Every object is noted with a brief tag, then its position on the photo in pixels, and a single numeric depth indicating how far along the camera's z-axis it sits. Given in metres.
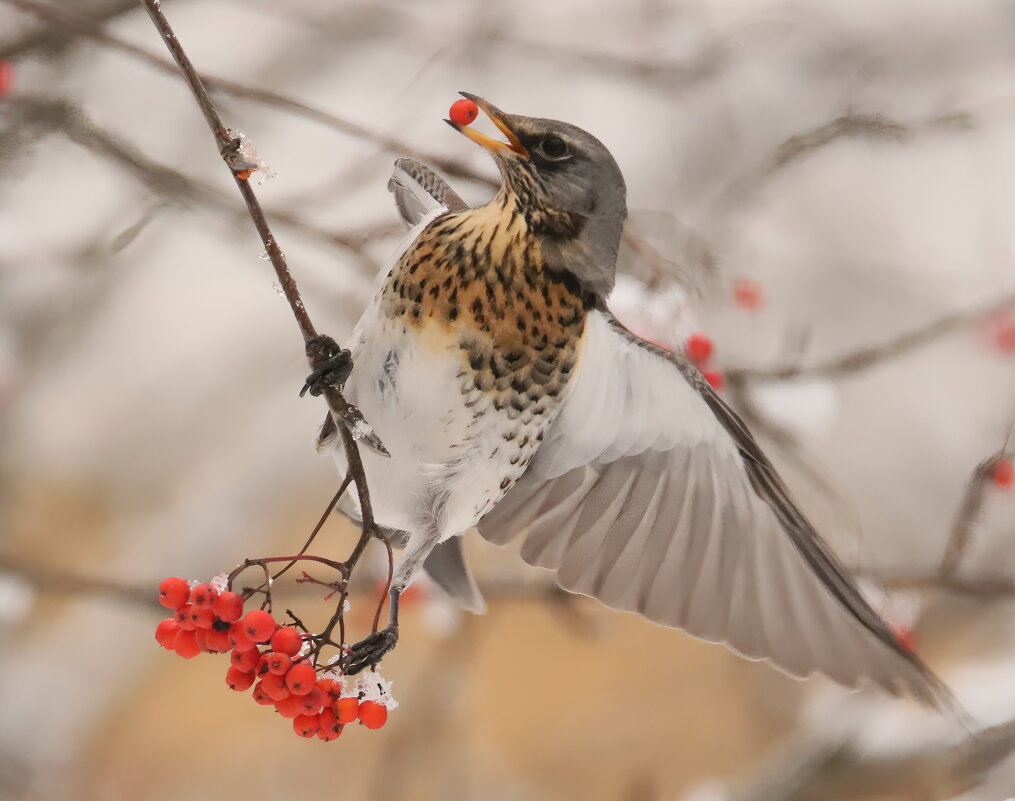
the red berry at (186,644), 5.26
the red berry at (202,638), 5.25
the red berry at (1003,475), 5.44
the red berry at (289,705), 5.25
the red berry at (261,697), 5.25
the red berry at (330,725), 5.25
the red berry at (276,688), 5.25
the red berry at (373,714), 5.26
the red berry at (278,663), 5.24
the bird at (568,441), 5.28
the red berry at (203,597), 5.25
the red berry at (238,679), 5.26
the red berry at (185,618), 5.25
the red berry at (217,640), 5.25
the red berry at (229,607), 5.25
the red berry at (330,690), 5.25
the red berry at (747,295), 5.51
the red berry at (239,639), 5.25
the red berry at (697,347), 5.42
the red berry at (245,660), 5.25
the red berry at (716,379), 5.42
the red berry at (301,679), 5.24
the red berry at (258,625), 5.24
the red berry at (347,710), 5.26
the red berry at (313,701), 5.25
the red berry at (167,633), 5.25
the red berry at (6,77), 5.42
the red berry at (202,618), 5.25
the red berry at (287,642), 5.25
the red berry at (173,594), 5.25
